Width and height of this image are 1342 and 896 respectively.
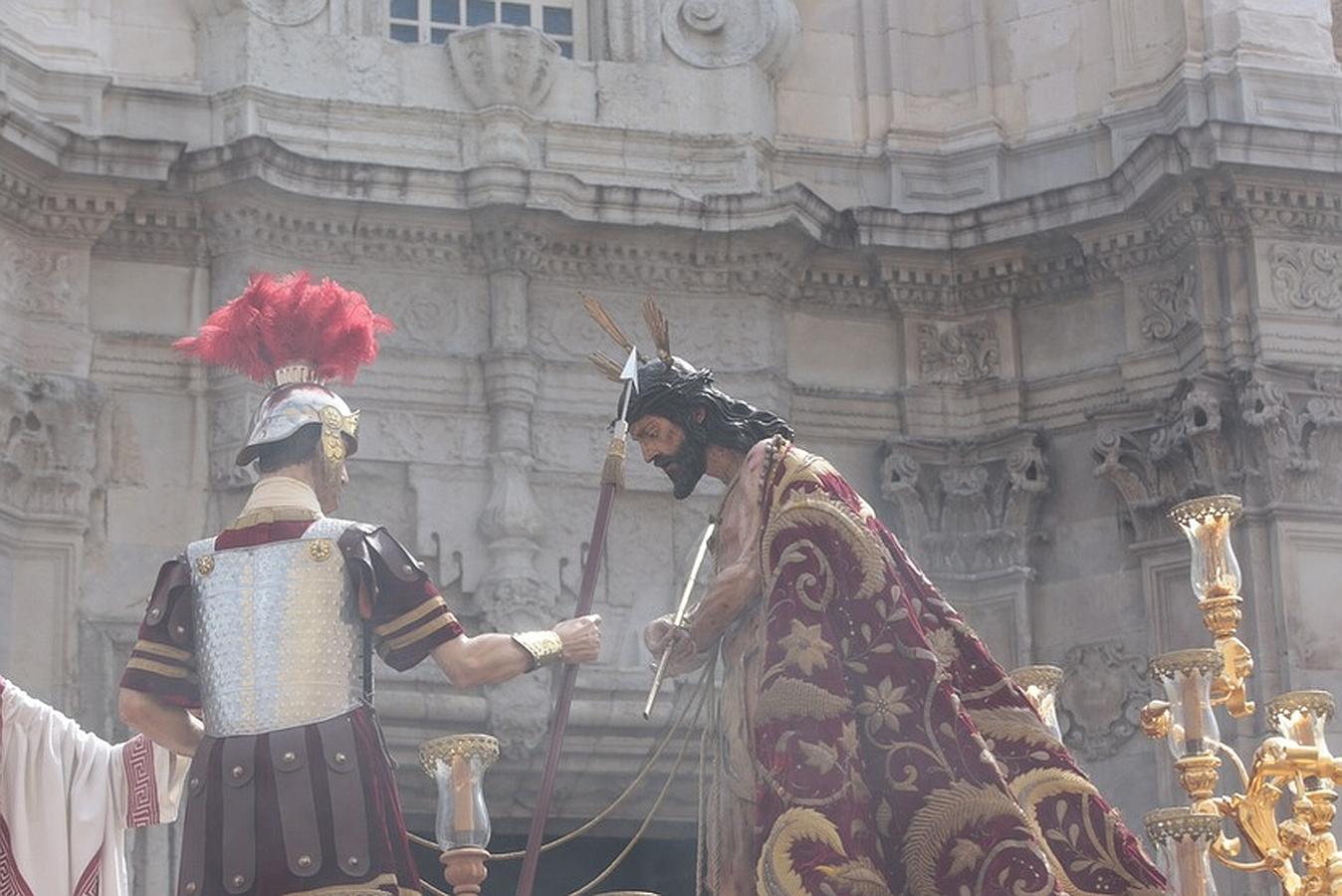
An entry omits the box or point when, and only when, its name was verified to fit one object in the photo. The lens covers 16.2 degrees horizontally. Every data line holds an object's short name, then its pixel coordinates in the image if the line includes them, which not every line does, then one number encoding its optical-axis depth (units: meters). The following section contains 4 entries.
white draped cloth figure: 13.82
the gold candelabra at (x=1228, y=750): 14.21
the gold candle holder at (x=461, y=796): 12.48
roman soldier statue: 12.01
